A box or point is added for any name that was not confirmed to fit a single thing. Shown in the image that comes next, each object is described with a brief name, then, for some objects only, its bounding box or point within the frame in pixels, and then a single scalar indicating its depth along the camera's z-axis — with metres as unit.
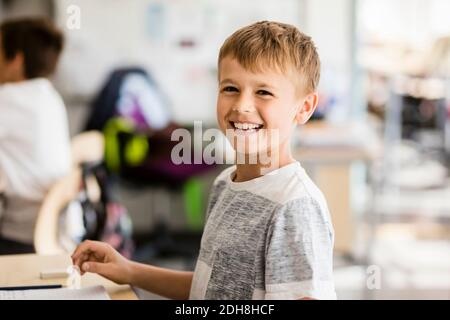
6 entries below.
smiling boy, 1.35
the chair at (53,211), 2.28
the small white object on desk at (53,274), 1.67
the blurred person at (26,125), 2.65
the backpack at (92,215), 2.56
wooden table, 1.61
